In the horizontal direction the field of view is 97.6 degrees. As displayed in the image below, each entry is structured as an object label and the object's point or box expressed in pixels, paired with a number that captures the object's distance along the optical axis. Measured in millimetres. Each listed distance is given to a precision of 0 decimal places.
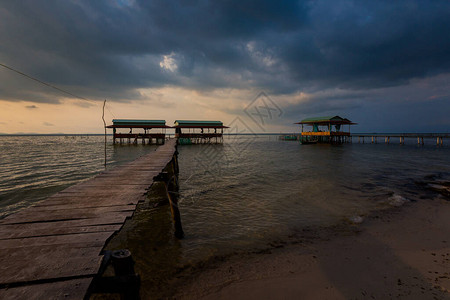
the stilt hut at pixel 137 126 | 39812
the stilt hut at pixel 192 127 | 42906
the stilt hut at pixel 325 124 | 40497
